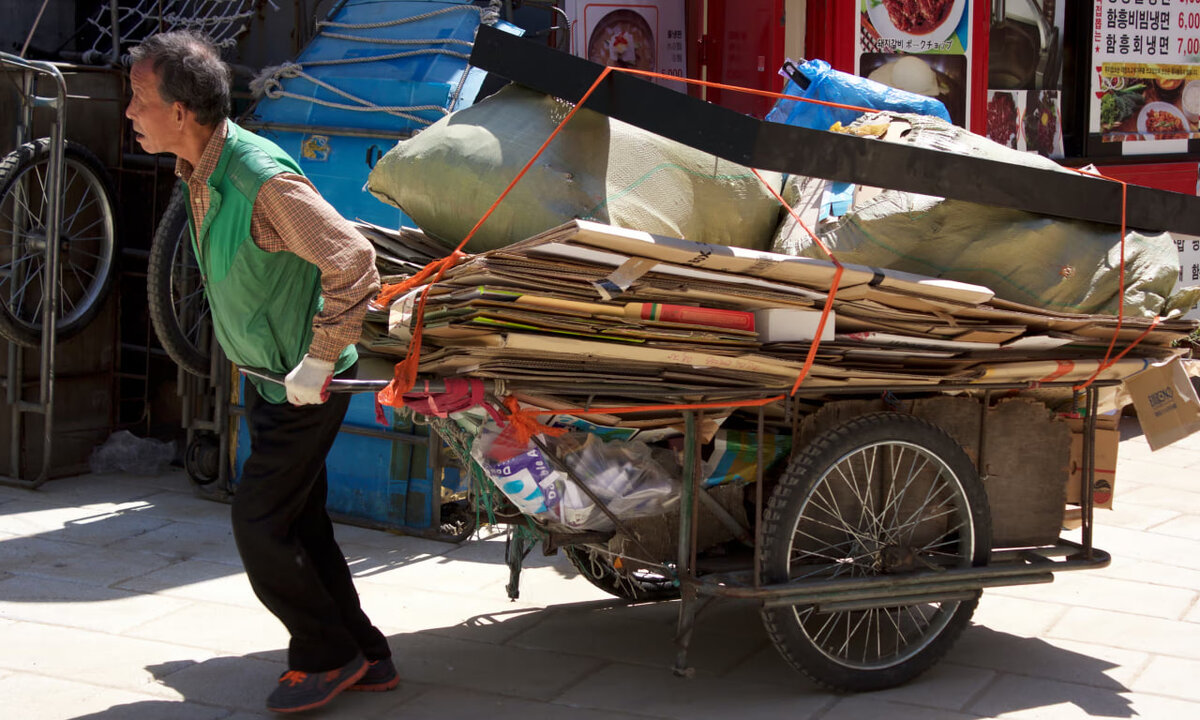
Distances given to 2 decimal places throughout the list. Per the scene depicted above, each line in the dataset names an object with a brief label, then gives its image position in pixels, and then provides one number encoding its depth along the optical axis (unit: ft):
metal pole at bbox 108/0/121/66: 19.95
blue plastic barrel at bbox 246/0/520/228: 17.10
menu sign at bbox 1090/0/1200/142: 25.82
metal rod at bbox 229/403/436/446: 16.88
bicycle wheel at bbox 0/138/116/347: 18.34
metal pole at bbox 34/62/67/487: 18.06
